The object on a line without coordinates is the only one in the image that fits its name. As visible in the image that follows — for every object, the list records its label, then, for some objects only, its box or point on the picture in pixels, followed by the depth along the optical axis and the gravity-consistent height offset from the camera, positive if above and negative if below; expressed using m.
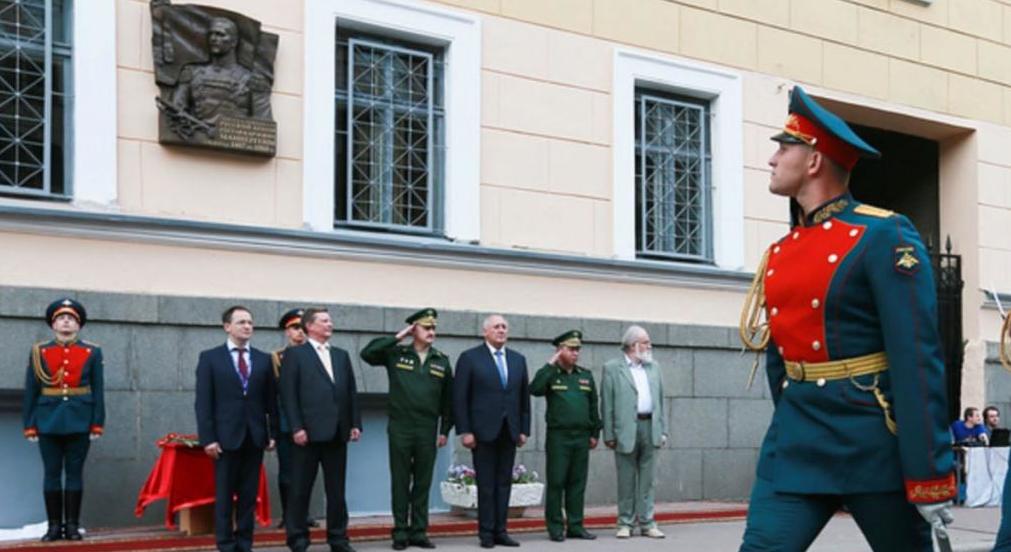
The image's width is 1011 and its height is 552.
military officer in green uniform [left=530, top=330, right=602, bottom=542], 12.14 -1.07
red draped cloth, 10.98 -1.36
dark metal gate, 18.23 -0.12
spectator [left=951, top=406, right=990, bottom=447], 17.03 -1.53
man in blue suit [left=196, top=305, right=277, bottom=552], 10.29 -0.84
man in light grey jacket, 12.48 -1.08
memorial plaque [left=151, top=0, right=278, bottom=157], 11.95 +1.96
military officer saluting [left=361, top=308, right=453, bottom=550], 11.32 -0.88
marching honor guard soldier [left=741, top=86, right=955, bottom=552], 4.52 -0.21
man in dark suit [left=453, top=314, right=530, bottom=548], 11.55 -0.92
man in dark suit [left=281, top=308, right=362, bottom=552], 10.54 -0.89
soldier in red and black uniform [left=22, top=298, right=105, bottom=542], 10.45 -0.78
